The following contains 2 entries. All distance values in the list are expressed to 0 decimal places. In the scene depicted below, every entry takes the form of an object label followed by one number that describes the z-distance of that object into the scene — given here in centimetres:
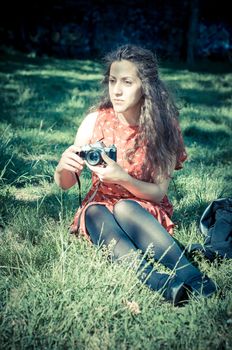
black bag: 254
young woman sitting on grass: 233
